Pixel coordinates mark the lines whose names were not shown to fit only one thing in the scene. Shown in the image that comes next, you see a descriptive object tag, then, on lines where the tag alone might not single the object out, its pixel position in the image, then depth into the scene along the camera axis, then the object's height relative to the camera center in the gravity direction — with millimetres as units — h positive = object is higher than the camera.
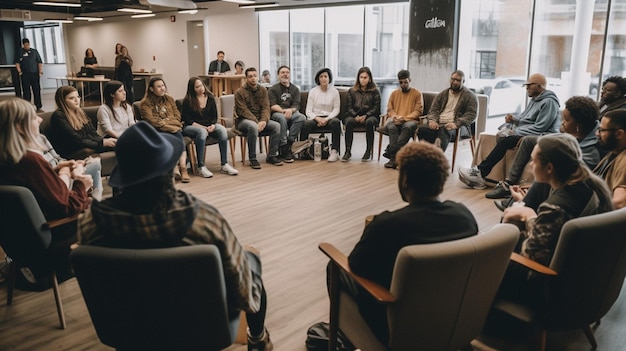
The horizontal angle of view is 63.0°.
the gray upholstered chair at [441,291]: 1698 -812
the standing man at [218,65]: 12461 -232
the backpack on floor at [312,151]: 6983 -1278
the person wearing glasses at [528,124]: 5238 -710
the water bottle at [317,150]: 6957 -1261
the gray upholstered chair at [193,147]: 6187 -1090
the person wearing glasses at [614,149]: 2857 -536
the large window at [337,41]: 11430 +313
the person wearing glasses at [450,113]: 6215 -698
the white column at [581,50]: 7605 +71
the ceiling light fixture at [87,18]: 15216 +1108
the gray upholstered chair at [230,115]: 6703 -798
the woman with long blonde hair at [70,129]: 4719 -675
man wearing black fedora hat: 1665 -502
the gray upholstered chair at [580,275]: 1996 -886
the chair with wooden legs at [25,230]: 2436 -854
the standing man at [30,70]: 12594 -354
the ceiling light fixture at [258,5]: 11487 +1120
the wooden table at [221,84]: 12055 -667
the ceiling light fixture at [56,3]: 12516 +1257
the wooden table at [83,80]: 13108 -628
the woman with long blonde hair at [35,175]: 2602 -597
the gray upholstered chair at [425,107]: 6750 -675
